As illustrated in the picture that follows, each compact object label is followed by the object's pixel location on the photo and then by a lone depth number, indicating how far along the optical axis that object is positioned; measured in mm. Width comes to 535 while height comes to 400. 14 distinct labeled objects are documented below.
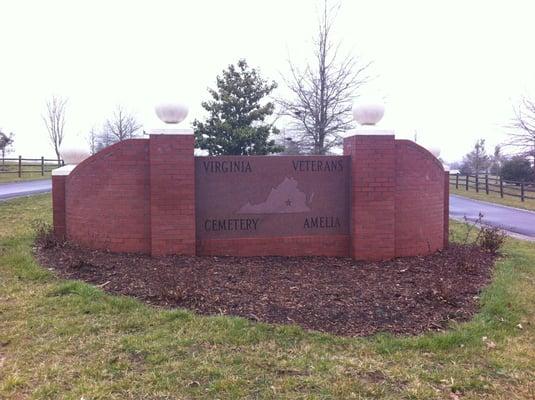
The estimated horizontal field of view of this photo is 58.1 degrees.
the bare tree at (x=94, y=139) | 49994
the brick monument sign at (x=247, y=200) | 6652
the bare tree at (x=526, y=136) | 27391
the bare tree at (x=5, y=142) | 40094
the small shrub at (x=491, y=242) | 8195
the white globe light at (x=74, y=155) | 7668
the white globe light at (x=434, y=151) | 8680
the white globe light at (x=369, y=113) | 6855
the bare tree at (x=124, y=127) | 45125
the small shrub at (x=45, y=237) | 7125
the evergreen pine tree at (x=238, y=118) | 20562
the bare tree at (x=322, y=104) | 17828
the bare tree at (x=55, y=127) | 43219
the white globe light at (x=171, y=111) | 6539
